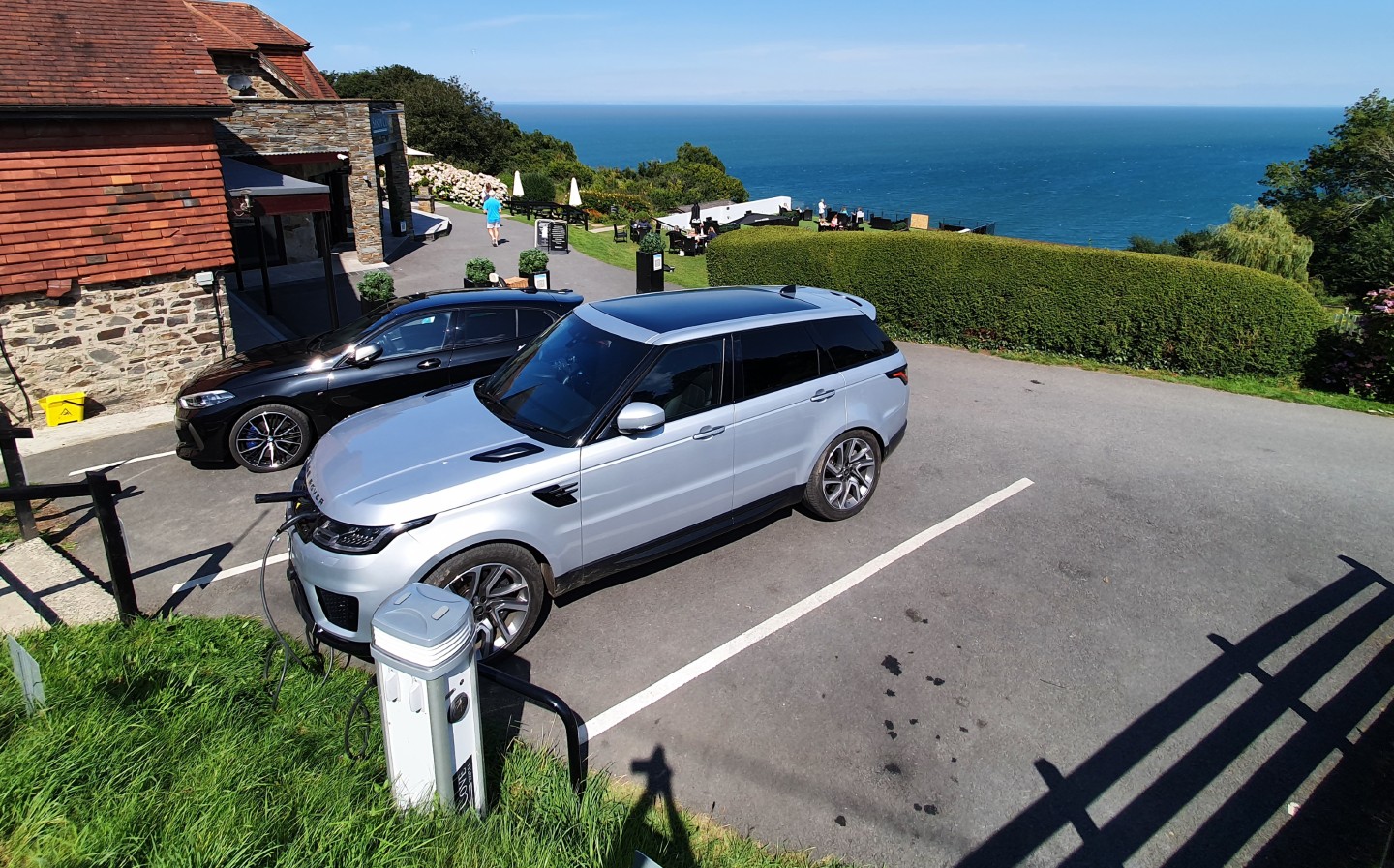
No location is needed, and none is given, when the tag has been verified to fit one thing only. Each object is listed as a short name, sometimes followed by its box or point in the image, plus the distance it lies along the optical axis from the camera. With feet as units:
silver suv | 14.96
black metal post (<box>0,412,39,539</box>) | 19.61
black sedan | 24.79
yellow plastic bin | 30.63
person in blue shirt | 75.56
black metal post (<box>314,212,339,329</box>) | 40.23
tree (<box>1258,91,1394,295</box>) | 141.79
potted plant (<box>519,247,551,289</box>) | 53.21
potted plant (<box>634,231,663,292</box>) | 48.57
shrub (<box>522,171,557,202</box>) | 123.24
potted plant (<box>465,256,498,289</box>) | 49.08
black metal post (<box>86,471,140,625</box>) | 15.23
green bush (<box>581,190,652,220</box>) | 123.44
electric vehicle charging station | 9.66
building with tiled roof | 29.76
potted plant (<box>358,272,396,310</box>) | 42.29
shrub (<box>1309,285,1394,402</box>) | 33.76
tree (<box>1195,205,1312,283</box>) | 103.55
